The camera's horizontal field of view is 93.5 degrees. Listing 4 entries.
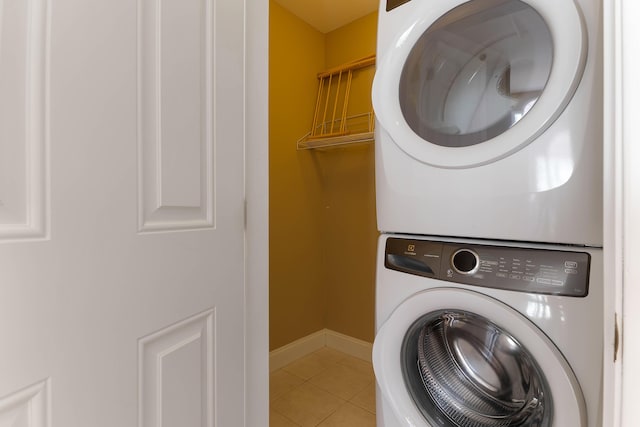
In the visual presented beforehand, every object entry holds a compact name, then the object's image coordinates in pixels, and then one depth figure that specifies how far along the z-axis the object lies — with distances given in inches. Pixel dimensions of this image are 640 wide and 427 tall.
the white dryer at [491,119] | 24.1
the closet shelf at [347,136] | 75.6
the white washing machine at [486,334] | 23.9
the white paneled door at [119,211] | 15.8
